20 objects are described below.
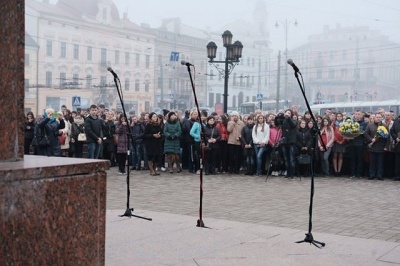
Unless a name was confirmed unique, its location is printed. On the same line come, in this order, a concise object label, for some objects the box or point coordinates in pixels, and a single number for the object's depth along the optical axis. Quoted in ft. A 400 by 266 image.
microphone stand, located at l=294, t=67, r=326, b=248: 20.93
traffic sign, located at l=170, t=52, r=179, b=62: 123.10
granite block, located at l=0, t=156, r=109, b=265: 9.97
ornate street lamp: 65.26
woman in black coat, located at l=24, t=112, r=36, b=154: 52.95
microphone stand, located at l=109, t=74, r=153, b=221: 26.18
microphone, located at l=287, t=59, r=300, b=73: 21.24
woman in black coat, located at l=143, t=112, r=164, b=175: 51.57
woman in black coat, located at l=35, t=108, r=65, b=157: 47.98
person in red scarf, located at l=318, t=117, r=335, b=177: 51.26
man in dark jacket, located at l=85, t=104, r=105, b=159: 50.85
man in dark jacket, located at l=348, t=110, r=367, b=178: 50.41
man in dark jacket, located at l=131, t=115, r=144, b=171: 54.54
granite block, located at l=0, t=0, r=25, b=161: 11.03
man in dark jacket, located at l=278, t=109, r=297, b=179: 49.32
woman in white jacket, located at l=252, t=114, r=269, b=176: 50.55
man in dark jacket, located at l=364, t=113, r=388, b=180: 48.83
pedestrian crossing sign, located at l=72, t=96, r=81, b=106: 105.70
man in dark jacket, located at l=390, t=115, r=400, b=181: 48.35
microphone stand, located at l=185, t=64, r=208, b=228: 23.64
